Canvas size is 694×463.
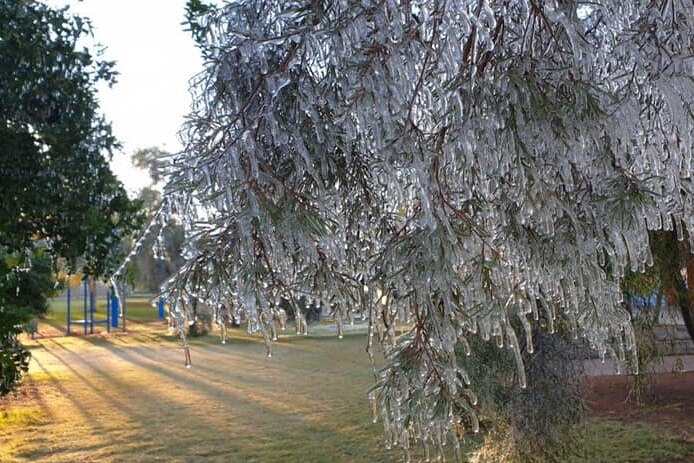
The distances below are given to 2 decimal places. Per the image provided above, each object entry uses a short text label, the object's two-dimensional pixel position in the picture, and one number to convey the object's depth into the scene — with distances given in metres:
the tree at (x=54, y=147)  4.72
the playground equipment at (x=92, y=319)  18.24
